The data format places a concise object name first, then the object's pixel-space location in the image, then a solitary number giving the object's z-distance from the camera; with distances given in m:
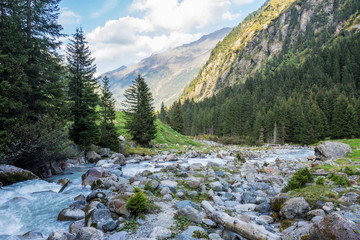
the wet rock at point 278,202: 8.11
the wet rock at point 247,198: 10.27
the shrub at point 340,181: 10.55
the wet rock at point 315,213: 6.83
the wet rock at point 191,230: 6.45
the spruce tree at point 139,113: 35.72
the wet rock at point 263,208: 8.73
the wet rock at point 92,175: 13.34
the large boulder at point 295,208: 7.24
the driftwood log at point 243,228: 5.52
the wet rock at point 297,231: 5.48
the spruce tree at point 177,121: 83.19
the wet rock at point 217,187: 12.36
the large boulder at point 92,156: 23.86
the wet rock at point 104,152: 25.67
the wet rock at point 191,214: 7.50
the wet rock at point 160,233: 6.30
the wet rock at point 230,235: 6.16
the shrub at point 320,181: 11.00
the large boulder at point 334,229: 4.52
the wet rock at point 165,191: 10.88
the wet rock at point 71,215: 8.20
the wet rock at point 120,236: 6.23
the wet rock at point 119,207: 7.85
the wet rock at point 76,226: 7.14
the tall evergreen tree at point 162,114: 129.40
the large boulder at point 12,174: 12.86
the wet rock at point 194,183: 12.59
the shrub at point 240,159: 28.52
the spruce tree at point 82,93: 24.69
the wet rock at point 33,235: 6.86
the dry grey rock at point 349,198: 7.75
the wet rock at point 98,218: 7.05
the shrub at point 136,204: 7.94
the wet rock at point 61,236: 6.27
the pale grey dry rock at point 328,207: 7.02
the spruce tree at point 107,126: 28.17
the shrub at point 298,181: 11.30
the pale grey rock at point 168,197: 10.09
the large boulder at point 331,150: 25.39
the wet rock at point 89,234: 6.15
